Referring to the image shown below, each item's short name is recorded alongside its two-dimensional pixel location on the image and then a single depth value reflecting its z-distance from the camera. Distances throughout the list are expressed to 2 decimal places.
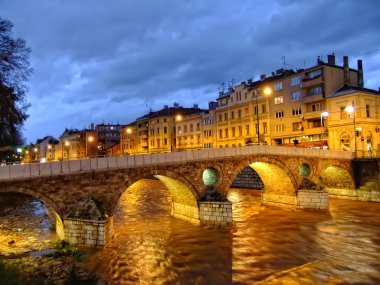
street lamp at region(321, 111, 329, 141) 35.28
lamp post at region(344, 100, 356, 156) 32.88
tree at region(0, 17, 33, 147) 16.05
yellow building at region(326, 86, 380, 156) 35.66
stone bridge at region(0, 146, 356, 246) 17.14
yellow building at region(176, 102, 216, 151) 53.31
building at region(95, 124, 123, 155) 85.69
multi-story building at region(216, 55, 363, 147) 39.12
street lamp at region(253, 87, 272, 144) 45.10
